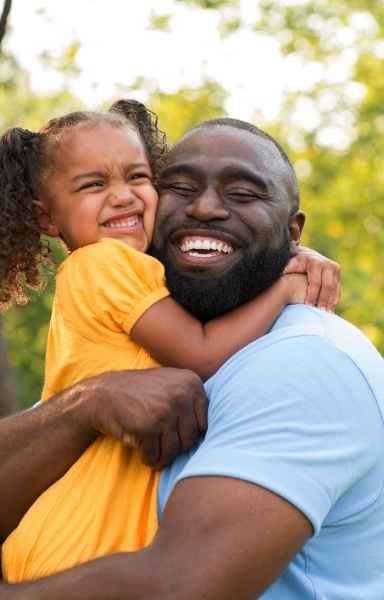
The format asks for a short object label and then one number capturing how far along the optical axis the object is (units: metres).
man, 2.65
